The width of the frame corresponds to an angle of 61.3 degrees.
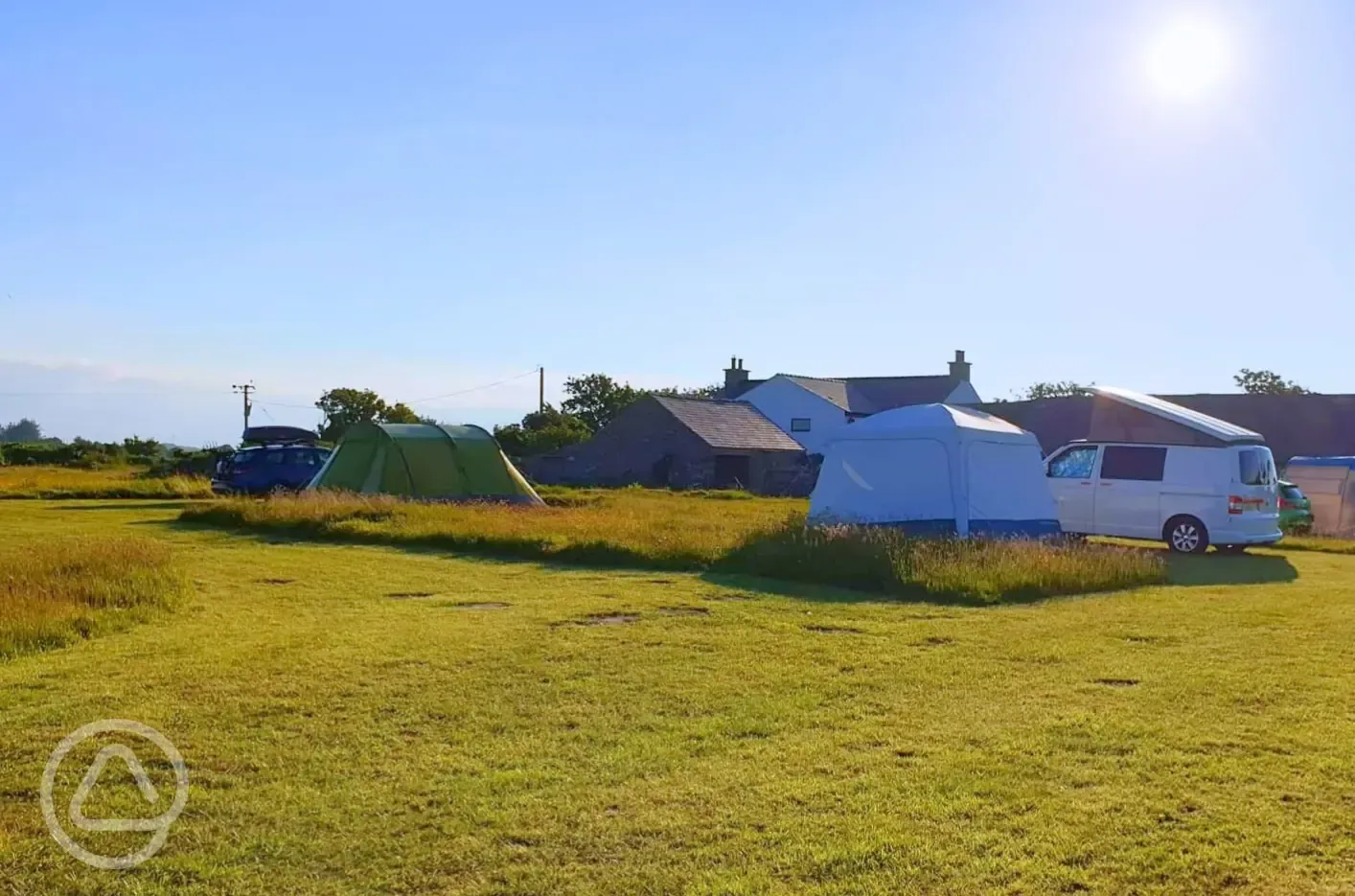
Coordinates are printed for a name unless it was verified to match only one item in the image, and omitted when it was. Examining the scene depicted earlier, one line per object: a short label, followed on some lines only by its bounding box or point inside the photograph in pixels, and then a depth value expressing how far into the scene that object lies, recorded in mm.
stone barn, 42562
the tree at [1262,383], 64312
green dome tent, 22109
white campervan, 16312
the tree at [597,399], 70688
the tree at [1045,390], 73294
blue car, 25188
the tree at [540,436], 49688
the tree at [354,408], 54906
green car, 19312
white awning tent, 15695
